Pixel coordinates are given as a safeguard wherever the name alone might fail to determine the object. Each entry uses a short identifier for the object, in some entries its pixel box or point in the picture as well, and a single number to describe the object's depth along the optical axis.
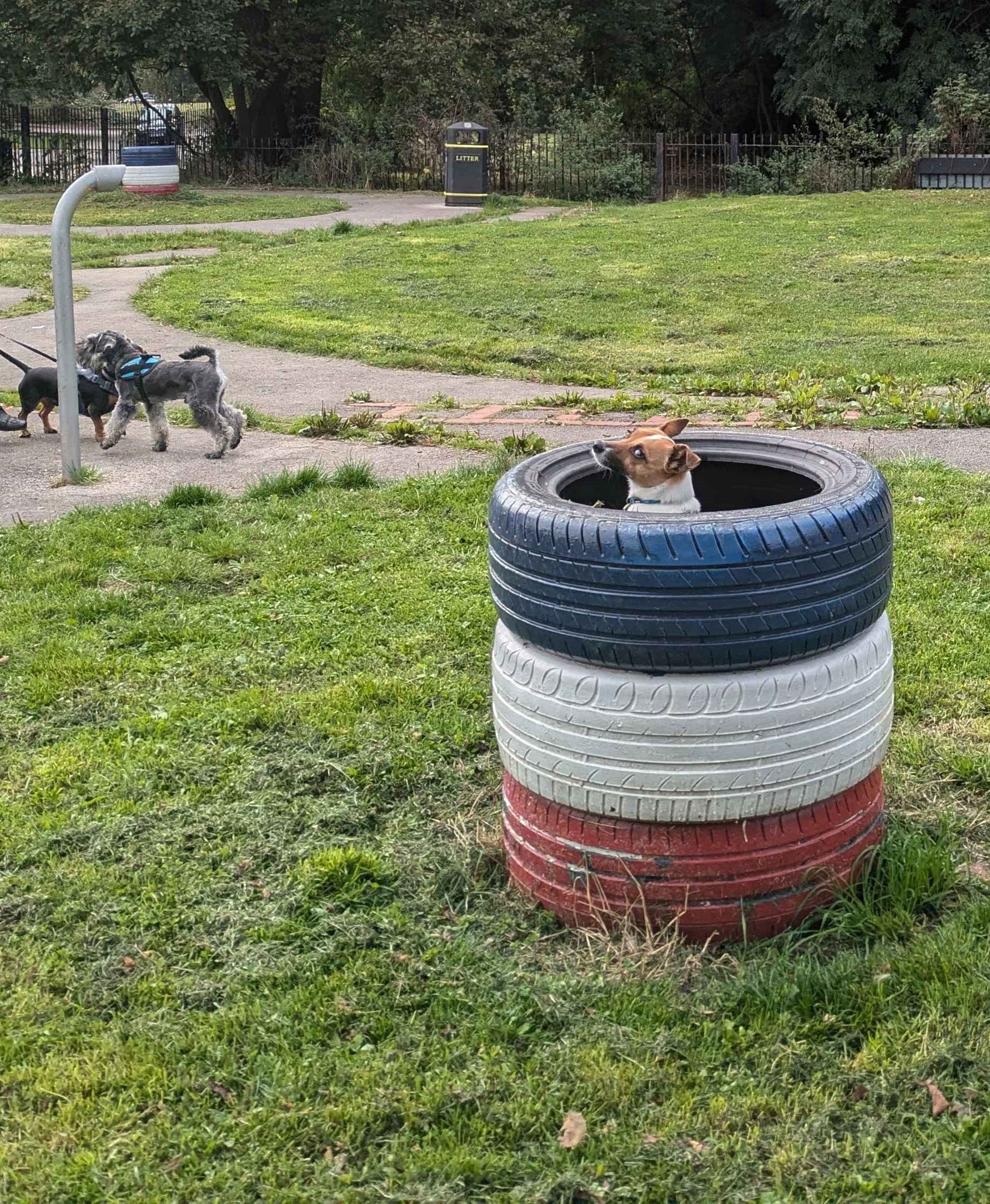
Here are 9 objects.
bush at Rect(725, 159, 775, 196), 25.73
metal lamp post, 6.82
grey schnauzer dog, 7.72
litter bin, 23.75
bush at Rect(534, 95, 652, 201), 25.66
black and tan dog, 8.09
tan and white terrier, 3.25
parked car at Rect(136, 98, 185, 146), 31.02
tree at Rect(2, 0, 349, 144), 27.62
